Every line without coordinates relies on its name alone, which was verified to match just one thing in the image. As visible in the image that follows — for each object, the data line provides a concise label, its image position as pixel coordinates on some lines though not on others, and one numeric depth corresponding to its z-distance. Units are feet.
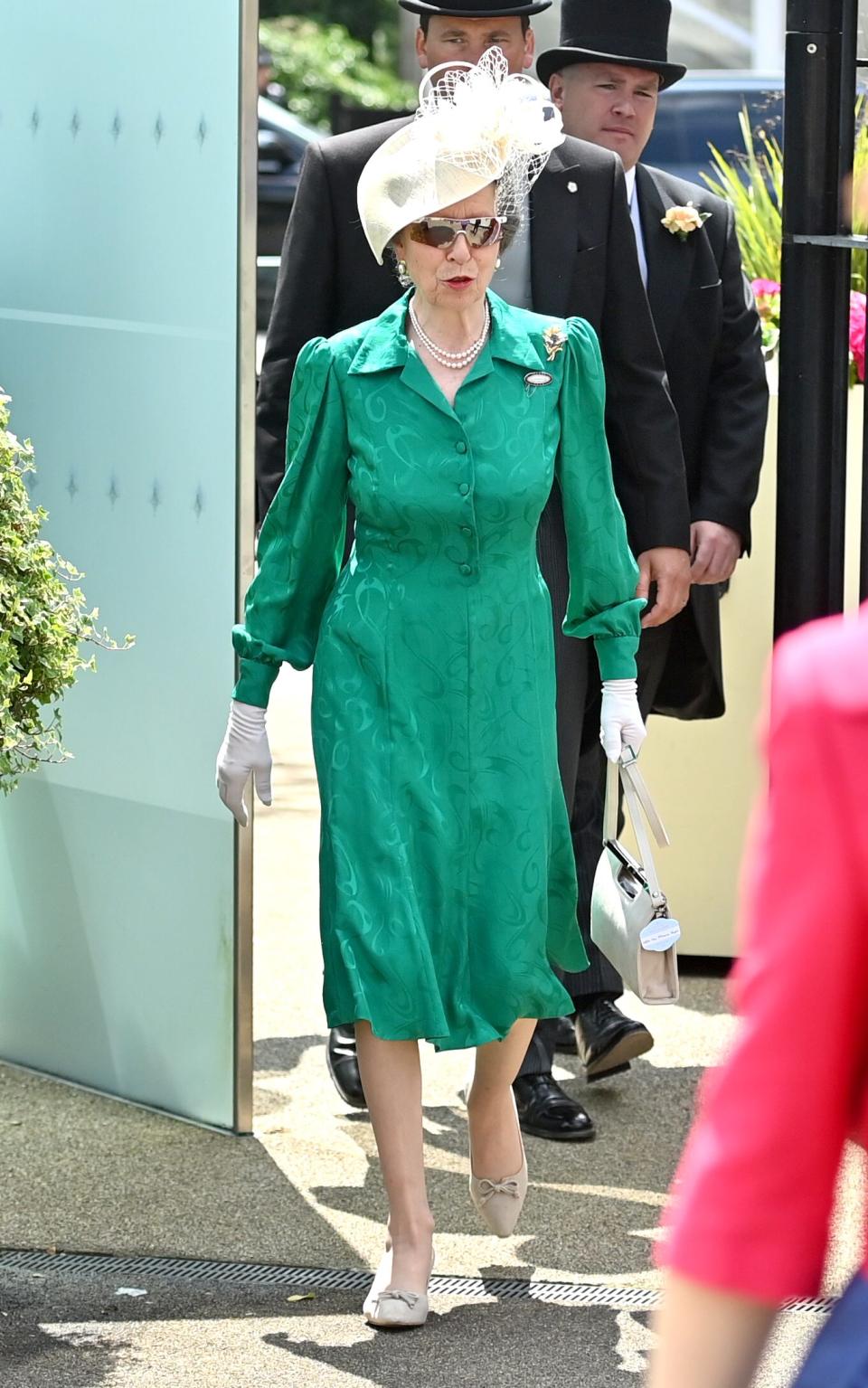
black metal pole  24.00
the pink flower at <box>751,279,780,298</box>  38.27
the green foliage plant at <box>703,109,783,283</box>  39.93
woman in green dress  23.16
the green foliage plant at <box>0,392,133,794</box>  23.18
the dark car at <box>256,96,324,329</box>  114.21
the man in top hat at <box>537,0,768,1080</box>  30.89
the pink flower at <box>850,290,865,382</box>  35.76
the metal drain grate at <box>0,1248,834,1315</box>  24.07
